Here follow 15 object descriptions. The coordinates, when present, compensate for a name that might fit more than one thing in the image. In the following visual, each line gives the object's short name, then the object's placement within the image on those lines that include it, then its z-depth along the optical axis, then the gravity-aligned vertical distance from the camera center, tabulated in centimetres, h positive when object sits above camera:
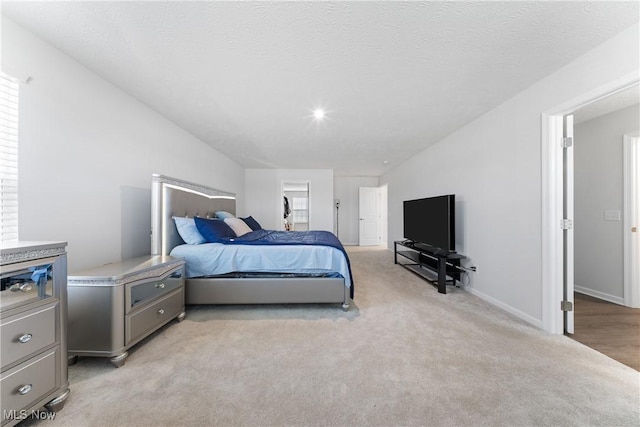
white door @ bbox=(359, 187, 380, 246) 747 -9
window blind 143 +36
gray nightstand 150 -68
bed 238 -60
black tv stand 298 -76
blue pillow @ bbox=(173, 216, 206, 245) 254 -22
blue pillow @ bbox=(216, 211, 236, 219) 369 -3
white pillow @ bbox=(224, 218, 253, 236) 334 -20
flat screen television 309 -14
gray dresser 99 -56
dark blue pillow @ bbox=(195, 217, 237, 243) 260 -20
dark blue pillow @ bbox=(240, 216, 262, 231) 421 -21
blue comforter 256 -33
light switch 265 -2
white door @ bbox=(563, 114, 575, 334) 197 -13
